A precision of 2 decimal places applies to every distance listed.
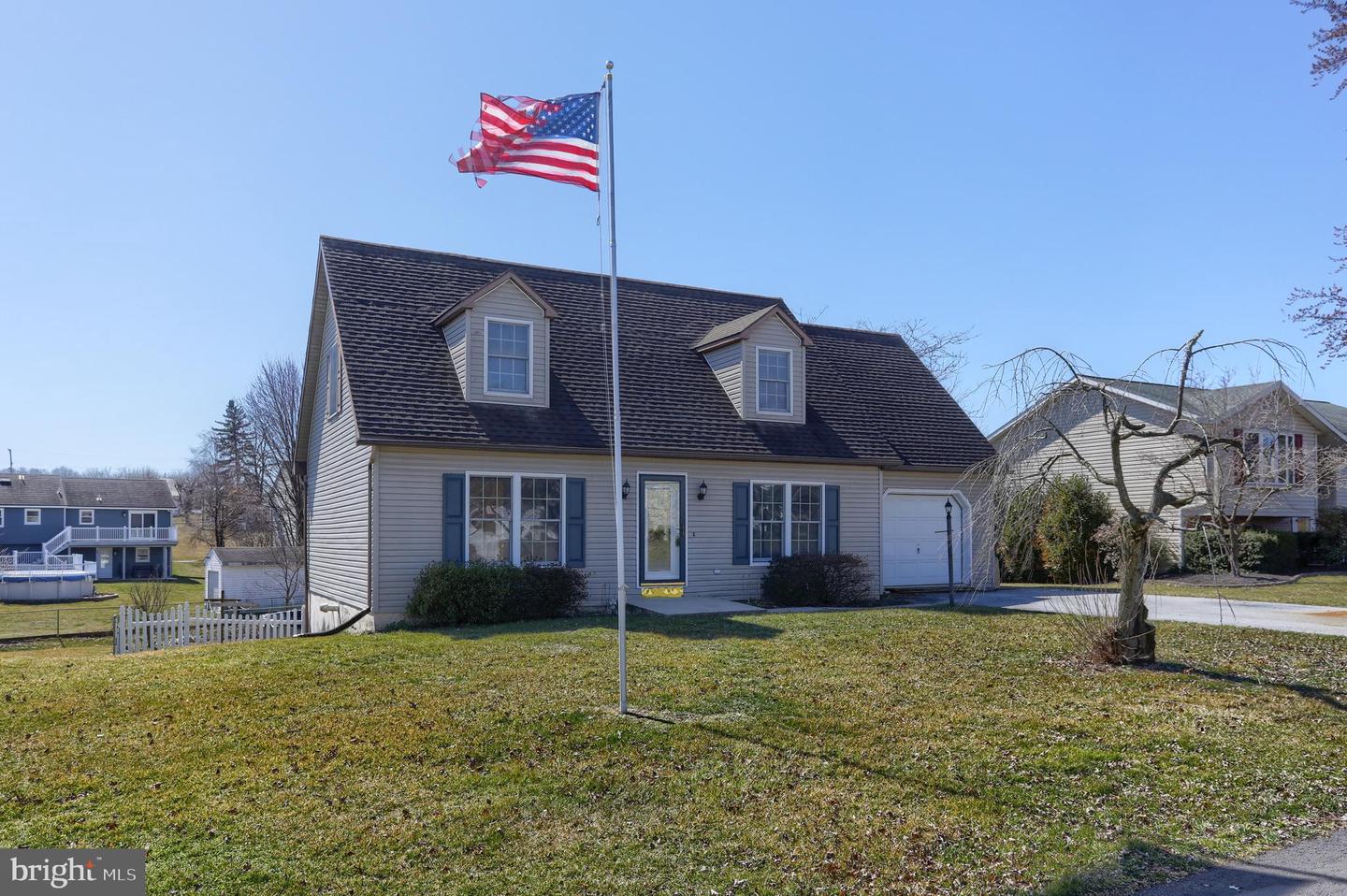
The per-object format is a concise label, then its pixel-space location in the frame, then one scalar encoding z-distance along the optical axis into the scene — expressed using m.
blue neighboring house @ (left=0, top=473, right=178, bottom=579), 62.56
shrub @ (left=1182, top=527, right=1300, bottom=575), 25.12
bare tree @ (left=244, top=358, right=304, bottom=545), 38.19
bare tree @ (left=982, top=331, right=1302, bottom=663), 9.80
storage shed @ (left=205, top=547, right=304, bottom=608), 37.38
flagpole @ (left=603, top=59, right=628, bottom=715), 7.76
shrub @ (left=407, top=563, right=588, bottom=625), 14.31
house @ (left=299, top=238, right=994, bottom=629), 15.38
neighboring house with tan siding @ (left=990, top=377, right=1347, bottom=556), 23.50
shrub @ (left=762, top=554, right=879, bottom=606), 17.25
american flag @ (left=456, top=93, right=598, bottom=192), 8.66
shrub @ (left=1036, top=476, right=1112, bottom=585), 23.73
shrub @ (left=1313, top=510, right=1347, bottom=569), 27.73
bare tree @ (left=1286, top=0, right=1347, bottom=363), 10.94
